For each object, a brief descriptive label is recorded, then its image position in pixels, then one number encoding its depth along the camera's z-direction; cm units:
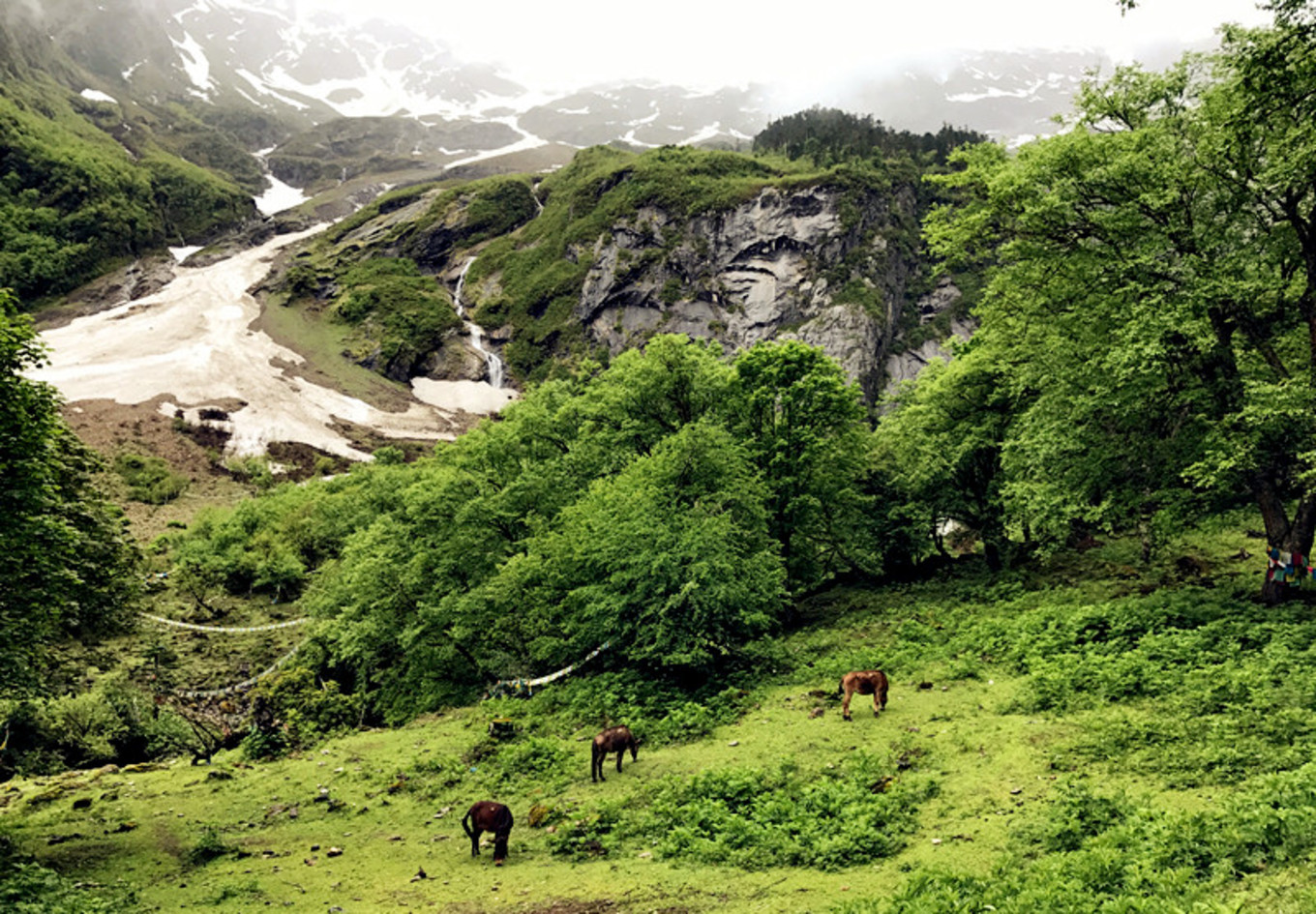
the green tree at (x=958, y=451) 2939
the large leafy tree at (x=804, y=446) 3030
